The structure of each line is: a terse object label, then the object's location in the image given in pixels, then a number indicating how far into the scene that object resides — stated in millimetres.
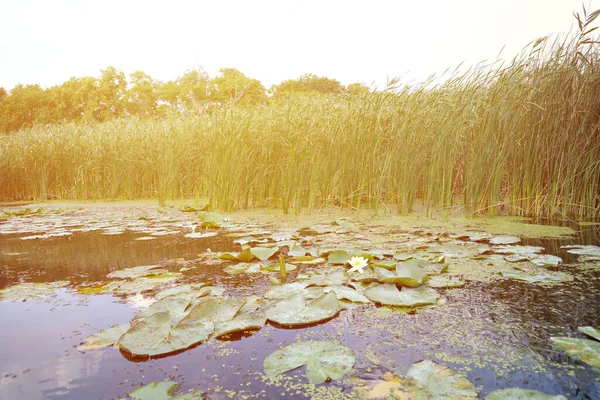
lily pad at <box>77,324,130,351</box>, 1126
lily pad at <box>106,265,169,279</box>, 1885
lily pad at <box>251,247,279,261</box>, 2072
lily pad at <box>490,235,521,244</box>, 2332
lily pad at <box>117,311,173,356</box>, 1066
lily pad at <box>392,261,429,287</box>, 1472
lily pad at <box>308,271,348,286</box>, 1582
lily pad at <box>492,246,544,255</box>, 2056
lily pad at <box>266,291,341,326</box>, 1238
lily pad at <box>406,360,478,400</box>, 805
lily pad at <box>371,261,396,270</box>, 1677
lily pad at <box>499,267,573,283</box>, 1560
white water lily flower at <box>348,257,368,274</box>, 1682
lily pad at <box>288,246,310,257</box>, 2127
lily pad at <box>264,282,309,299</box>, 1479
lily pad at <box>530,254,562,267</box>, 1800
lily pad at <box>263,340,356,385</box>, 913
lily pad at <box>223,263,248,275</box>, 1892
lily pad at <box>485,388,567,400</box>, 770
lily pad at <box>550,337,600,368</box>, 927
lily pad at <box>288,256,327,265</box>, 2004
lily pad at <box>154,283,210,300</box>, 1506
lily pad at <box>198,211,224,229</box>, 3355
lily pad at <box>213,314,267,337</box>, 1180
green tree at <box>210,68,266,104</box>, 23114
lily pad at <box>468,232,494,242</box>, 2498
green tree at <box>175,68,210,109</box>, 24922
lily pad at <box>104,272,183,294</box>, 1677
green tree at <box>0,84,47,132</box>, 21172
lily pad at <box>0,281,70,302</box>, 1622
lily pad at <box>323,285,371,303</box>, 1409
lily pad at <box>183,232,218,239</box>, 2996
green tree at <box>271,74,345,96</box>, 27328
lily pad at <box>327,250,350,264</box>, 1953
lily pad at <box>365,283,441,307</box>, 1354
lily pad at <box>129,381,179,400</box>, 844
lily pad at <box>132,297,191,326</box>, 1282
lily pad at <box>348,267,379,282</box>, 1608
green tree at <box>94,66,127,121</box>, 24109
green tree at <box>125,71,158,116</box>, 25812
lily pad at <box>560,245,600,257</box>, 1996
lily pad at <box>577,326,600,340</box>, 1018
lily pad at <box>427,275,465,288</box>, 1557
